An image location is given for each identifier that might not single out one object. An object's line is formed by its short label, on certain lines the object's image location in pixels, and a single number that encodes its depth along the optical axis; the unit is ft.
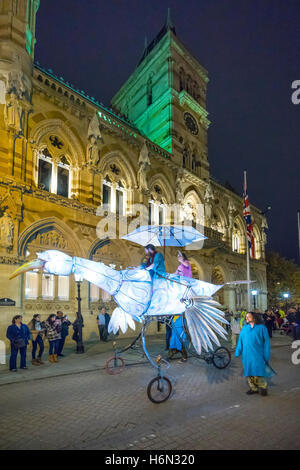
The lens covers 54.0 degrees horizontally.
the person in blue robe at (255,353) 21.97
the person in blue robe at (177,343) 29.86
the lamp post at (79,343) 41.25
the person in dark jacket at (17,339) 30.91
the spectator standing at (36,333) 35.07
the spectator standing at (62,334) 38.79
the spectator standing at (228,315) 60.93
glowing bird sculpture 17.85
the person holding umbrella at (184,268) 28.26
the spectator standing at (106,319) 53.01
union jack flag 65.36
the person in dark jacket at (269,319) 66.08
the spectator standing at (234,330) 43.09
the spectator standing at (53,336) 35.37
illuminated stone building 46.70
